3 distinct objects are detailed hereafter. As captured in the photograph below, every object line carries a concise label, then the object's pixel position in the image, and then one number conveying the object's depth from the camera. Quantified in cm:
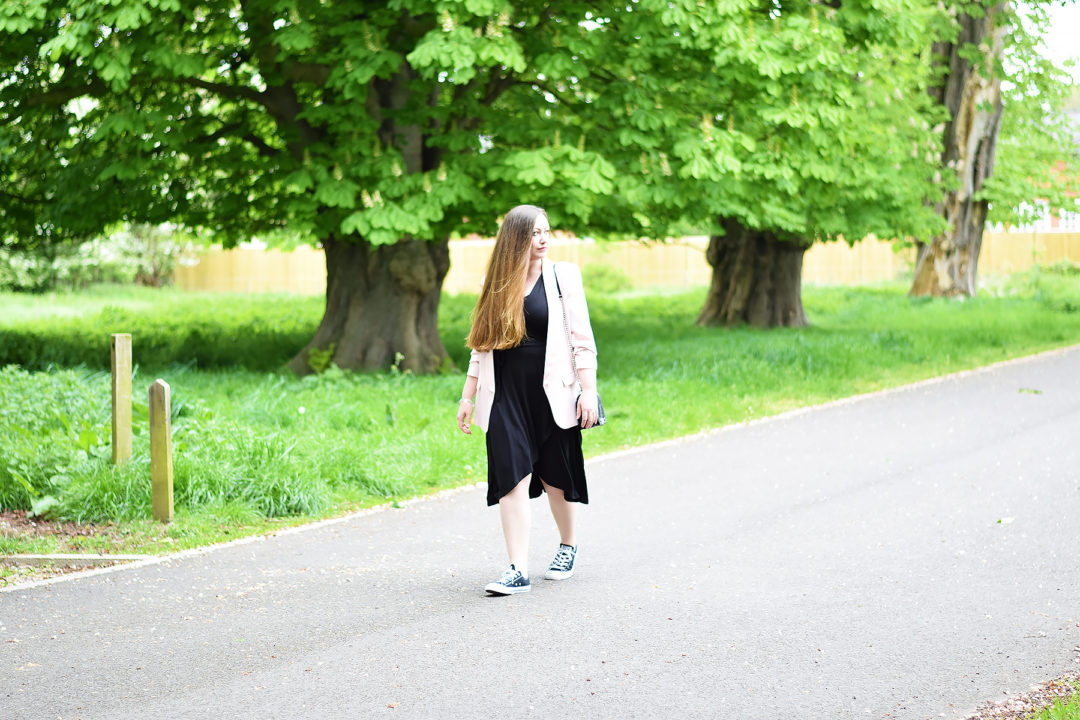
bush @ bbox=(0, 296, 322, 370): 1608
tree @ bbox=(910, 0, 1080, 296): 2667
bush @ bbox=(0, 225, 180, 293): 3475
